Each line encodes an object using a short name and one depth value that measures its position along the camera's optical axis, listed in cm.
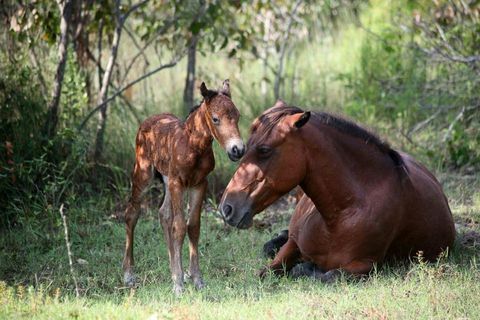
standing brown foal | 1190
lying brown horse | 1177
